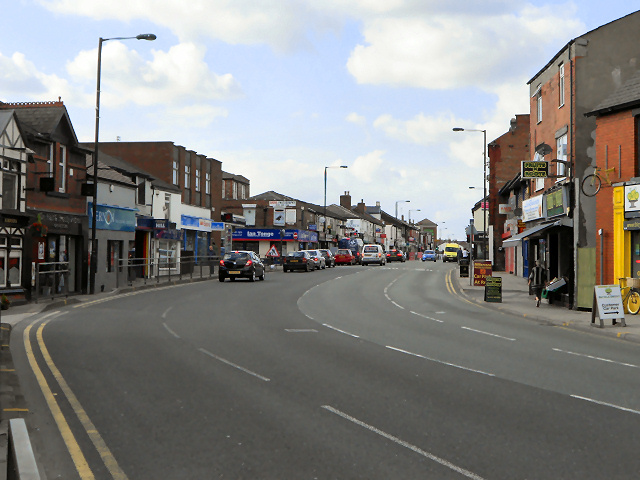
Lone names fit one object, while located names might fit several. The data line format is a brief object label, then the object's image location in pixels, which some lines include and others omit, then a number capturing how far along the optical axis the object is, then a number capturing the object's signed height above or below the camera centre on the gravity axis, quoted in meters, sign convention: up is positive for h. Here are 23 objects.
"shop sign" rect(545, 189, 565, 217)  24.33 +2.25
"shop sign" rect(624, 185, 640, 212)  20.92 +2.07
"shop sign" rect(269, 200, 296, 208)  76.50 +6.38
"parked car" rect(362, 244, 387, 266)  66.69 +0.30
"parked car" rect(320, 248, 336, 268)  58.50 +0.02
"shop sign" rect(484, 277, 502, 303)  25.39 -1.19
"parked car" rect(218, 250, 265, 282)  36.53 -0.51
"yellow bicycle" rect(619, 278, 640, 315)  20.39 -1.01
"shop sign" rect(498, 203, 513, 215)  49.61 +3.93
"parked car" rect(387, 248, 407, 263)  84.98 +0.41
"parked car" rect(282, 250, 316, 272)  48.94 -0.30
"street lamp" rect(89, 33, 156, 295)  26.36 +3.02
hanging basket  23.77 +0.93
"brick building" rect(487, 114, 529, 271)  58.84 +8.63
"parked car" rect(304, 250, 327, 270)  52.53 -0.07
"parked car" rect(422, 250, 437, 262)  97.81 +0.53
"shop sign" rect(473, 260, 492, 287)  31.41 -0.54
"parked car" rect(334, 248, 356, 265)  68.81 +0.16
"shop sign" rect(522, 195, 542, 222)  28.01 +2.36
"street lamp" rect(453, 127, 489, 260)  41.72 +8.33
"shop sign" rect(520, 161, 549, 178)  24.14 +3.39
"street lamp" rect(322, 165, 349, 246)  70.12 +8.30
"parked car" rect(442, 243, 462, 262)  87.44 +0.91
